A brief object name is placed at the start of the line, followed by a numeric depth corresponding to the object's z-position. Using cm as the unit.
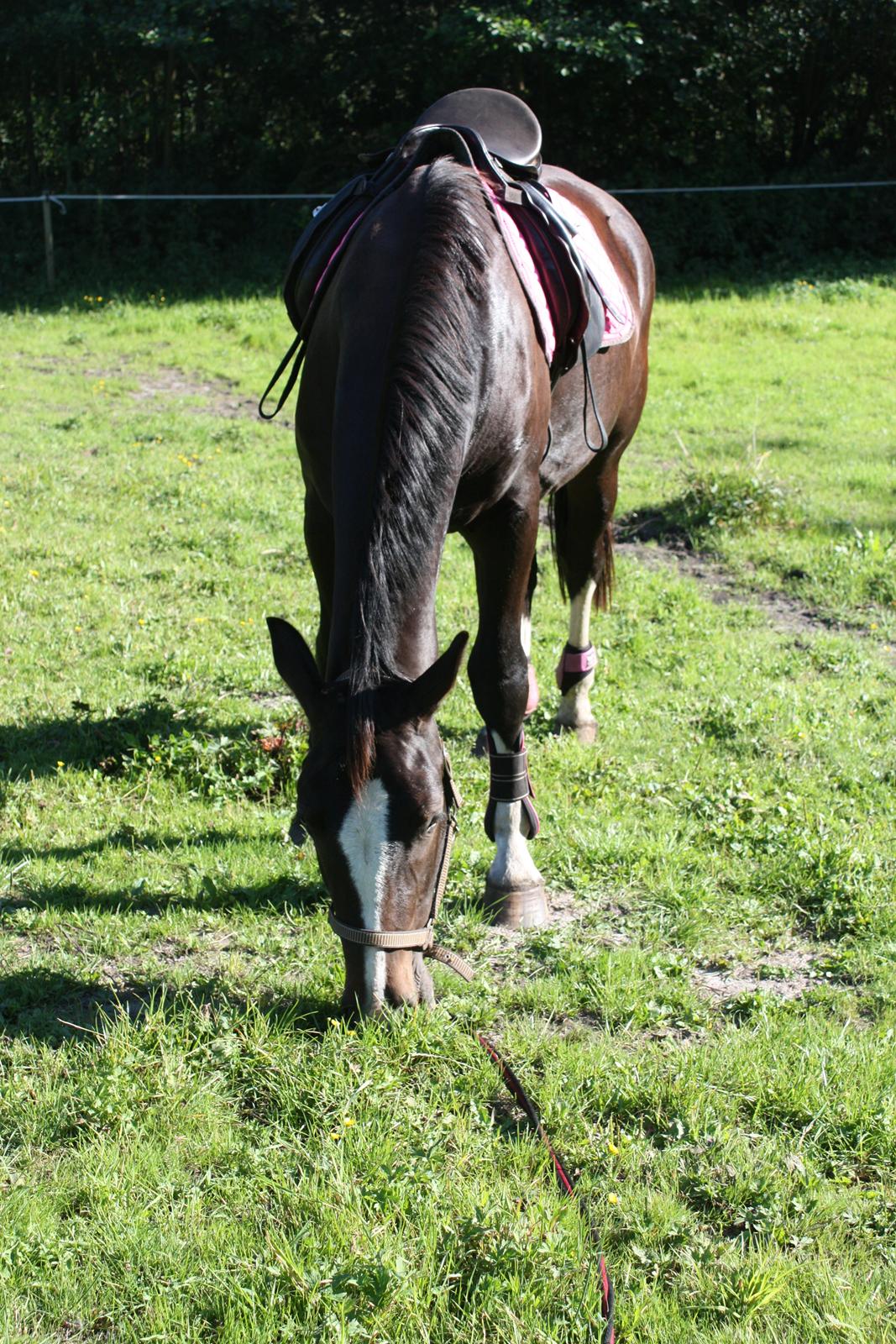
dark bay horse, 229
